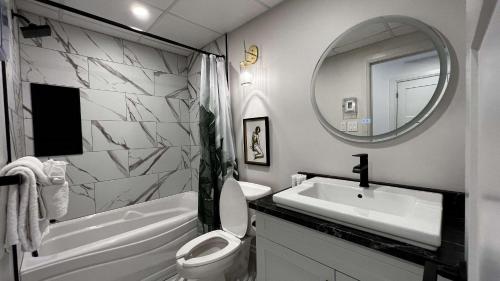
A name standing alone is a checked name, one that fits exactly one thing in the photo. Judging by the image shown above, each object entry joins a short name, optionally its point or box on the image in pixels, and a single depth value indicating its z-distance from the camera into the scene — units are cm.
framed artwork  184
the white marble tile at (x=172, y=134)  259
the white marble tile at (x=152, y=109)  236
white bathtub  141
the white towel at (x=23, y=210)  77
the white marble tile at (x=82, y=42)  191
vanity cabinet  77
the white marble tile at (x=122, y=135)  213
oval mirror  108
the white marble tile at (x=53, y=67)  179
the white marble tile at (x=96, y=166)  198
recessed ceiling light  172
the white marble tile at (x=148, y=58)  235
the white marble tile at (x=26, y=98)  177
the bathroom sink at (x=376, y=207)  75
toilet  140
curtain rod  123
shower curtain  193
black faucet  118
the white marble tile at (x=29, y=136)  178
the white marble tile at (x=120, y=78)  212
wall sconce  188
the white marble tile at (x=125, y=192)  214
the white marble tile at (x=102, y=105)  205
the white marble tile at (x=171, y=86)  258
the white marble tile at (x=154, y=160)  238
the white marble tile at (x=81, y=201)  197
